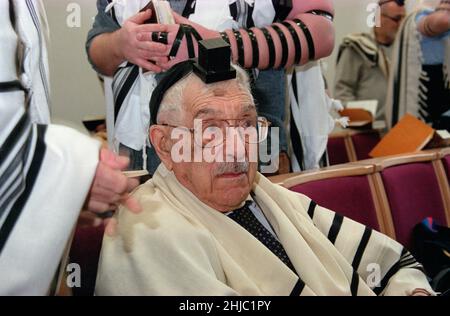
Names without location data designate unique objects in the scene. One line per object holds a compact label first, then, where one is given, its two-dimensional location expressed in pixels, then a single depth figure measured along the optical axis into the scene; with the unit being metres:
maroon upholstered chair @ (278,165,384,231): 1.65
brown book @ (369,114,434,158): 2.13
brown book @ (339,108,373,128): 2.86
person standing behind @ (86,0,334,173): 1.29
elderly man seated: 1.15
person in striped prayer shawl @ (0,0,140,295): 0.92
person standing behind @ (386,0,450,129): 2.37
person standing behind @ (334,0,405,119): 3.30
